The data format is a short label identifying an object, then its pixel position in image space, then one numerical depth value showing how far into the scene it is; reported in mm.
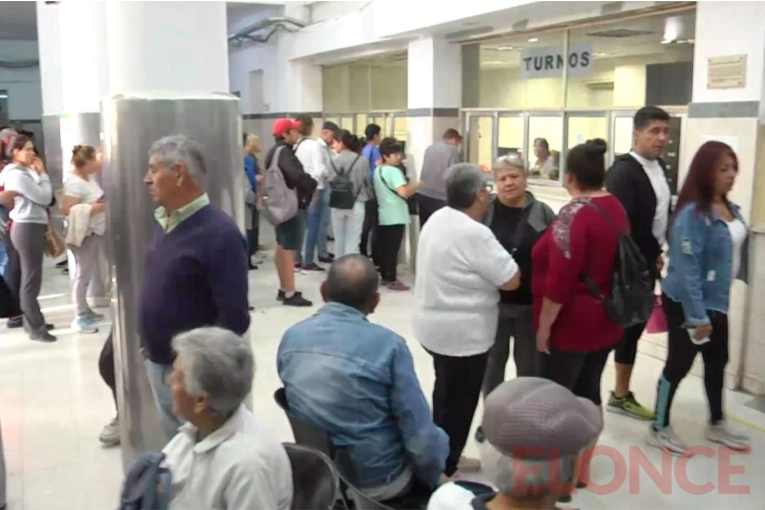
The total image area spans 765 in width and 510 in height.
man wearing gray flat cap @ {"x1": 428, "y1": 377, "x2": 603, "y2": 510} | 1342
